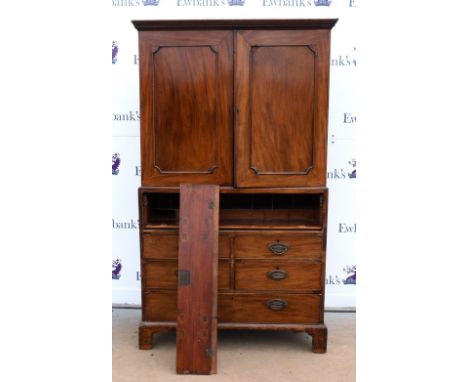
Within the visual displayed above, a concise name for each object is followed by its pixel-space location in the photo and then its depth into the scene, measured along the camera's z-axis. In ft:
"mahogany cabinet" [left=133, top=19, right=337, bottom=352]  7.09
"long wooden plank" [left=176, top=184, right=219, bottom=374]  7.00
